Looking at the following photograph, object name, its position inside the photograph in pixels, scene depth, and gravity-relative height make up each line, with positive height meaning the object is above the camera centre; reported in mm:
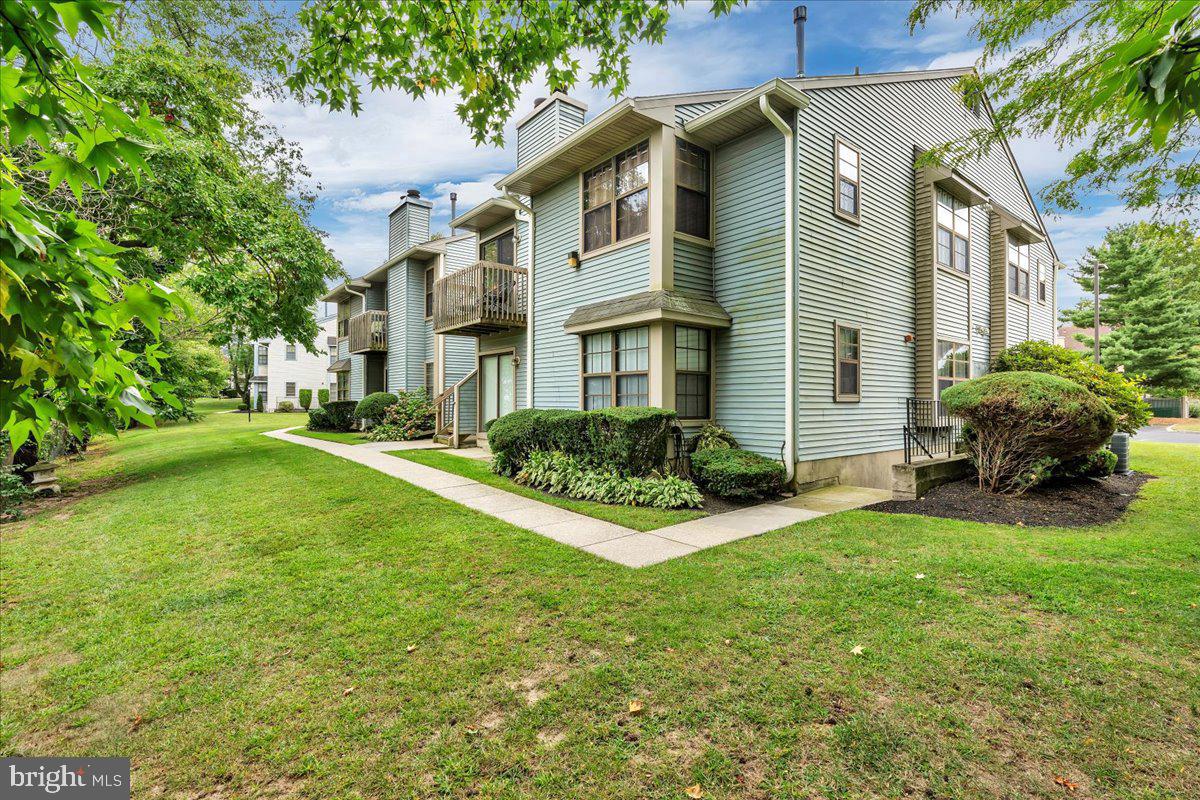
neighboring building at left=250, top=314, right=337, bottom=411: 38875 +2700
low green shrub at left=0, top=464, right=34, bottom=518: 7640 -1403
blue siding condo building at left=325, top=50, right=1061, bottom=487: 8570 +2790
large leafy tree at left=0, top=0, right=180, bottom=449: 1368 +408
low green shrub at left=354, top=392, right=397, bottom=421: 17500 -17
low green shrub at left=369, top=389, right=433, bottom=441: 16094 -530
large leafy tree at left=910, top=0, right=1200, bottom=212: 5858 +3780
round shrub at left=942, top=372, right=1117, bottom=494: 6980 -243
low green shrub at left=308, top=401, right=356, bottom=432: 19891 -489
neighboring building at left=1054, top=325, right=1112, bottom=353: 29444 +4597
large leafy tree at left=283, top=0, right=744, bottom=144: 3939 +2947
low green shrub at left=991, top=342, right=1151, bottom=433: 10172 +644
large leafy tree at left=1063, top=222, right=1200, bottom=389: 25016 +4875
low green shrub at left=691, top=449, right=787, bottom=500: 7742 -1058
